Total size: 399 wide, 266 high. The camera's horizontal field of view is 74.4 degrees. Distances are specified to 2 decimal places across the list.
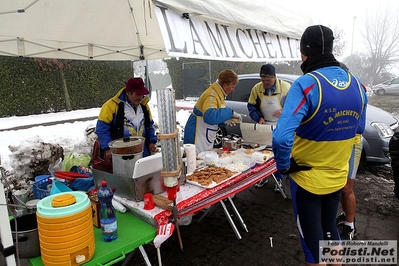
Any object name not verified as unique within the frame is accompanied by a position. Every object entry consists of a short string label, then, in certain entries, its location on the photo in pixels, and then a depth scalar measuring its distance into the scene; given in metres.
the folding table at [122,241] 1.53
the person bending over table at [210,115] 3.14
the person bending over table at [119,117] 2.87
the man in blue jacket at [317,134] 1.64
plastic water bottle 1.62
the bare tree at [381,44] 25.39
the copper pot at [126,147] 2.05
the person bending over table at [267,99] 4.06
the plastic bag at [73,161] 3.33
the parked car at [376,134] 4.70
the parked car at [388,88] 19.31
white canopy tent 2.05
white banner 1.92
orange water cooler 1.36
